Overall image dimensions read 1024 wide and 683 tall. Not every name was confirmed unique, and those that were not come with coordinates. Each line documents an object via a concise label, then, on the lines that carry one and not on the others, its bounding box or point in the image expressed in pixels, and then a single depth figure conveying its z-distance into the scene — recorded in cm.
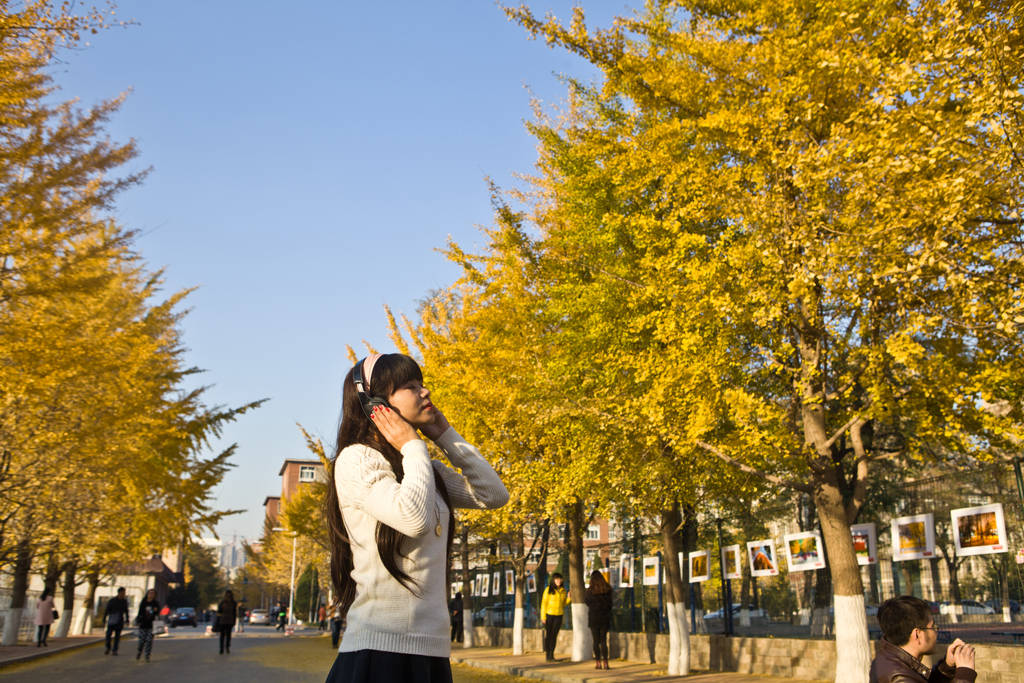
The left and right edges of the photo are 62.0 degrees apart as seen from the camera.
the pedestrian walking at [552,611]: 1948
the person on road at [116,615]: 2284
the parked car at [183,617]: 7131
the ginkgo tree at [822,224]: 848
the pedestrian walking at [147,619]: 1976
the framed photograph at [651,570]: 1844
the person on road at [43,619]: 2418
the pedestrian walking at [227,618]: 2370
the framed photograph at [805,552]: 1374
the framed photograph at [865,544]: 1291
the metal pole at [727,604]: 1614
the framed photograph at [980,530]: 1052
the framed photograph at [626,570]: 1947
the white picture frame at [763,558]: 1500
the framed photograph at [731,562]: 1576
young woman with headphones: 231
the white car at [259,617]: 7812
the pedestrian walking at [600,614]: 1630
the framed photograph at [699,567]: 1653
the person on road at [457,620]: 3070
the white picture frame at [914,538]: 1170
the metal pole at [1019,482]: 1071
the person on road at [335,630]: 2784
